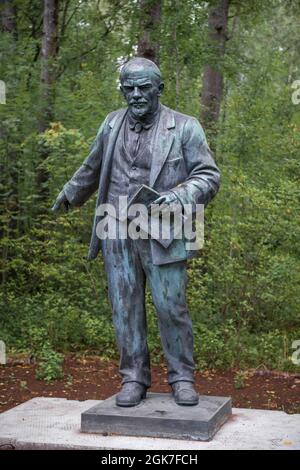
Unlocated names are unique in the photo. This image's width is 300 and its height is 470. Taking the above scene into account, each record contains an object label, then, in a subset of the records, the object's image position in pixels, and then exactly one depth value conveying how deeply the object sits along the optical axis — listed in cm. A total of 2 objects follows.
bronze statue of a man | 565
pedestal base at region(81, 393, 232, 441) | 538
